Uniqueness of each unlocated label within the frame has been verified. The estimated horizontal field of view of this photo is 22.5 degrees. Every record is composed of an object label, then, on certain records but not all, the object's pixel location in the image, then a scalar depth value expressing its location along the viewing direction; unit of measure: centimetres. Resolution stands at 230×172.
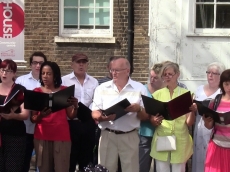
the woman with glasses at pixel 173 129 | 739
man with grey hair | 721
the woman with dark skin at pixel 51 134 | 732
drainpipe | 1267
